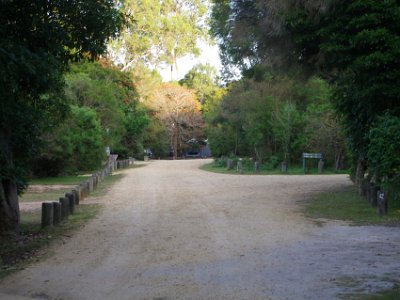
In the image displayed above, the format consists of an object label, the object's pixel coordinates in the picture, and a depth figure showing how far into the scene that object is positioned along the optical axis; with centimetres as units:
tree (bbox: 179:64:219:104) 7956
